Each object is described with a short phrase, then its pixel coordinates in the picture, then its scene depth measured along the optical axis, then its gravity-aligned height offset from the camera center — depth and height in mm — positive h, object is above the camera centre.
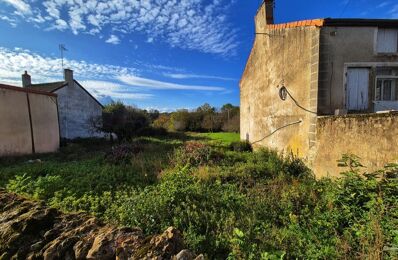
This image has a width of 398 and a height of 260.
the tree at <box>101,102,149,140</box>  19609 -66
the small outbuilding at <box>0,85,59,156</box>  10625 +27
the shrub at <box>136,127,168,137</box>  23650 -1464
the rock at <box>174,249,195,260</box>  2266 -1448
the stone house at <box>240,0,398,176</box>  5859 +926
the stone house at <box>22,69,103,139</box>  18875 +1406
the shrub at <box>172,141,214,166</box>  9656 -1770
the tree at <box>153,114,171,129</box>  34269 -413
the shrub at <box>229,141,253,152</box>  13439 -1931
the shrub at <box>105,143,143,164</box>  10564 -1757
